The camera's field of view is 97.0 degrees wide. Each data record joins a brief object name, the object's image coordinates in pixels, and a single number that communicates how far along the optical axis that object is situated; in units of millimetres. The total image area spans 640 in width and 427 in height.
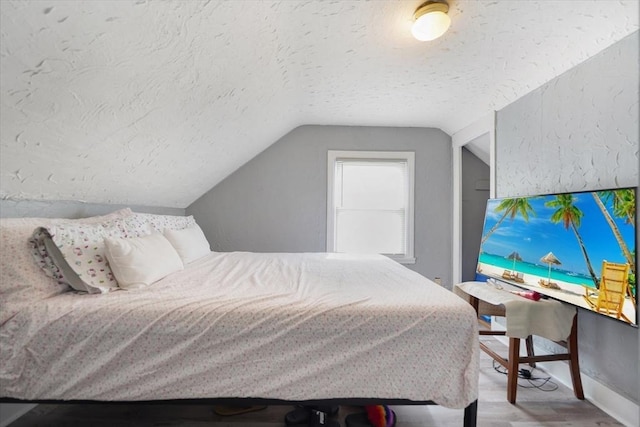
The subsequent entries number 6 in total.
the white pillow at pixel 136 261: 1449
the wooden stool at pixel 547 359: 1773
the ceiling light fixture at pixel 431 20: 1586
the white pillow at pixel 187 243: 2256
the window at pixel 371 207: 3688
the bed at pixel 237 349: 1167
